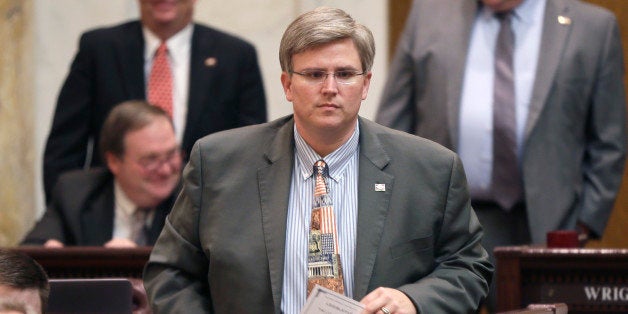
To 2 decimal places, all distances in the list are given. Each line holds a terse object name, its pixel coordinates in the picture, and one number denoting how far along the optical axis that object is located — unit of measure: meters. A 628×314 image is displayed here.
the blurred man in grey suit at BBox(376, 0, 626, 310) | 11.80
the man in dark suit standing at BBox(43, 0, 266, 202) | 13.33
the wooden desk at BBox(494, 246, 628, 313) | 9.91
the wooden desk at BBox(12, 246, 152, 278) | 10.52
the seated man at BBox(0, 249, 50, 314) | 6.96
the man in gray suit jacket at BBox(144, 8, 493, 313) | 7.66
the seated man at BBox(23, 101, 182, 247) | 11.96
